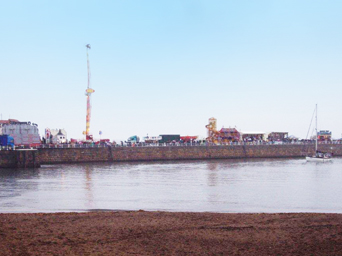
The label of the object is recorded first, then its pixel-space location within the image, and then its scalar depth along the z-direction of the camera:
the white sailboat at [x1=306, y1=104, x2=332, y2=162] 84.19
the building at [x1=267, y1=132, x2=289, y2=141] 121.91
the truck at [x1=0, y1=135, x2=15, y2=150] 75.81
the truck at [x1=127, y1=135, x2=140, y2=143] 111.69
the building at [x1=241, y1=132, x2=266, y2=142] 120.56
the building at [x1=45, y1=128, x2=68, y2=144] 95.11
